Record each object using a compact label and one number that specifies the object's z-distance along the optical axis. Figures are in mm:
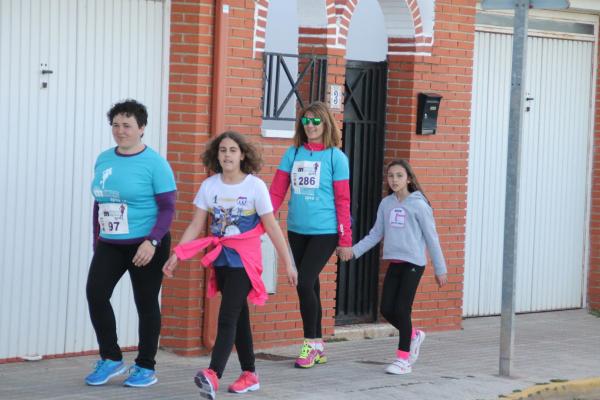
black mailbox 14252
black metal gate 14196
